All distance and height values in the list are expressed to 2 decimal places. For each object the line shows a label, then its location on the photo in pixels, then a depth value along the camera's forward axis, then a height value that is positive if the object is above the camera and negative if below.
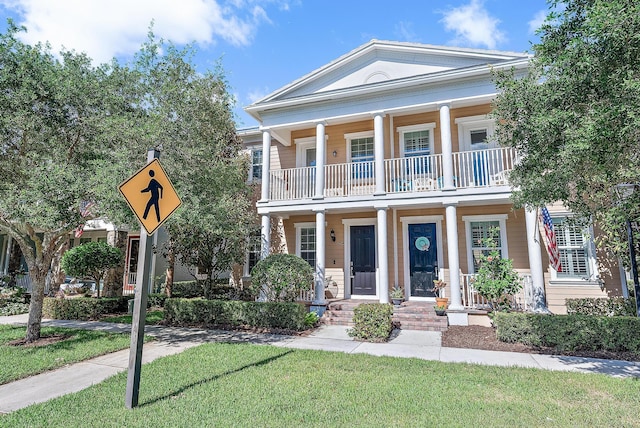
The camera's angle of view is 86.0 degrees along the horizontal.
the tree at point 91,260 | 12.37 +0.13
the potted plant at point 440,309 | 9.48 -1.26
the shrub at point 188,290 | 14.81 -1.14
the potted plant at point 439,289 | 9.65 -0.85
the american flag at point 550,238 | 8.79 +0.64
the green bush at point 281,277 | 9.88 -0.39
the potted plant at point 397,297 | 10.75 -1.04
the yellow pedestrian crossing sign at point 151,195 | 4.17 +0.86
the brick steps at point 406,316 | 9.30 -1.49
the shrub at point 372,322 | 8.13 -1.41
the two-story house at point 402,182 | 9.91 +2.64
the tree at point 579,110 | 4.20 +2.15
